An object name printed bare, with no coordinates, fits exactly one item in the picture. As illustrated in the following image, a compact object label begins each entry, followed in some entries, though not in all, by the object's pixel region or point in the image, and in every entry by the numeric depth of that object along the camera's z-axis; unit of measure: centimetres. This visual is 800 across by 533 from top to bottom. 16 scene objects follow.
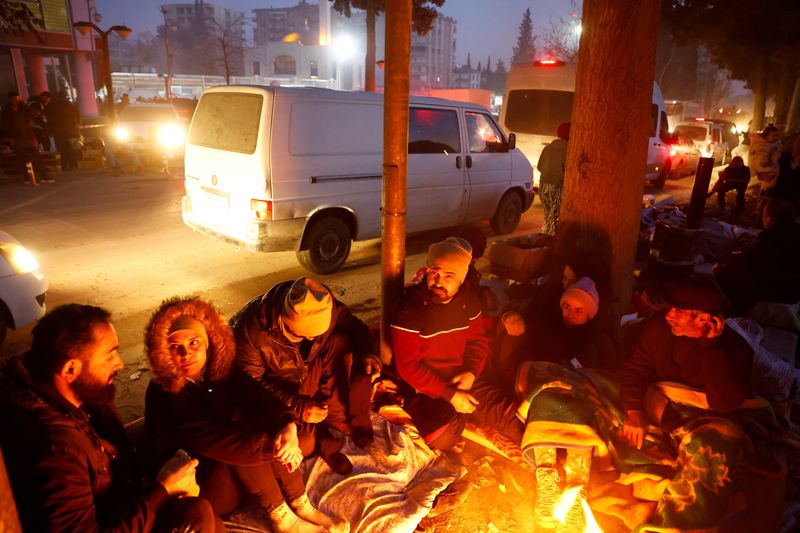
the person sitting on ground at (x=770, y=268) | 457
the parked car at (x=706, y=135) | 1870
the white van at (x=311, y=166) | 566
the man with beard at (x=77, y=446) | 165
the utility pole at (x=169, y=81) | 4112
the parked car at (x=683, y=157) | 1582
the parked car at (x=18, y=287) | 423
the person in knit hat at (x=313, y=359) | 276
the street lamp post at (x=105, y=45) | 1590
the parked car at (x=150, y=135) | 1548
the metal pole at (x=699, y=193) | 688
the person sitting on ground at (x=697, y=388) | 252
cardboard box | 524
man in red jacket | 321
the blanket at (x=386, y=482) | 275
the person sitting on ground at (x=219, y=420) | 228
